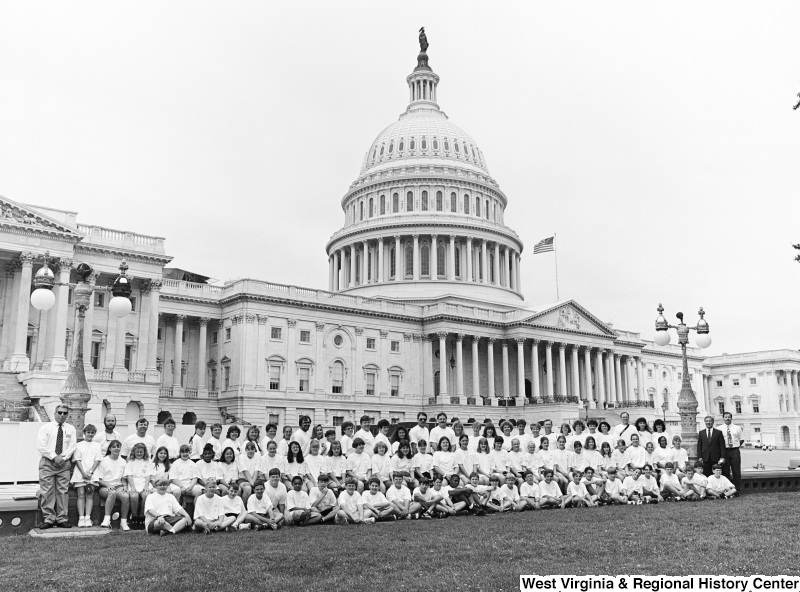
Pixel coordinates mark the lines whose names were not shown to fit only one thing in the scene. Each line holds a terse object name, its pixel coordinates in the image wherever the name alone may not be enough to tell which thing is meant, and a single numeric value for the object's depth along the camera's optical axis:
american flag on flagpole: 80.50
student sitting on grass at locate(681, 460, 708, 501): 21.22
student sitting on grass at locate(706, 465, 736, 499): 21.84
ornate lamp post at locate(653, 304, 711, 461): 24.89
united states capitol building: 49.88
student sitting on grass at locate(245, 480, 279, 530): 15.15
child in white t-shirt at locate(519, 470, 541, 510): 18.91
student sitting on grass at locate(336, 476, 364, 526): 16.20
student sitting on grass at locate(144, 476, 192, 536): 14.38
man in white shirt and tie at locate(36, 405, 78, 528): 14.77
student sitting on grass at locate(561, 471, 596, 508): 19.52
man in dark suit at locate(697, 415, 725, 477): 23.38
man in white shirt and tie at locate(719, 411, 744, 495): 23.22
